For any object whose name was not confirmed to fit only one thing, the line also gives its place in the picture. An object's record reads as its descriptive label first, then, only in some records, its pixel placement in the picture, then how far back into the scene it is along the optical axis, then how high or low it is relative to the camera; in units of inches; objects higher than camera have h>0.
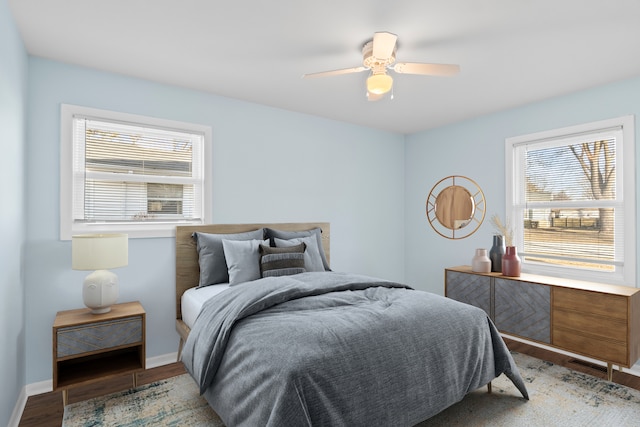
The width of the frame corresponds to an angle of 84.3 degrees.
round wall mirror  167.0 +3.3
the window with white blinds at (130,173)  110.7 +13.5
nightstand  92.2 -35.8
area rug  87.0 -51.4
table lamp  96.5 -14.0
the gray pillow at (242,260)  116.3 -15.9
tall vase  144.6 -16.1
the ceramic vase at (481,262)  145.7 -20.1
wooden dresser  107.1 -33.5
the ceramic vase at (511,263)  136.5 -19.0
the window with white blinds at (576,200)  122.0 +5.3
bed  62.9 -28.5
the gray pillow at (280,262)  118.0 -16.5
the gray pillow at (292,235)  138.7 -8.7
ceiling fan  86.7 +37.7
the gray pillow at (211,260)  122.3 -16.4
